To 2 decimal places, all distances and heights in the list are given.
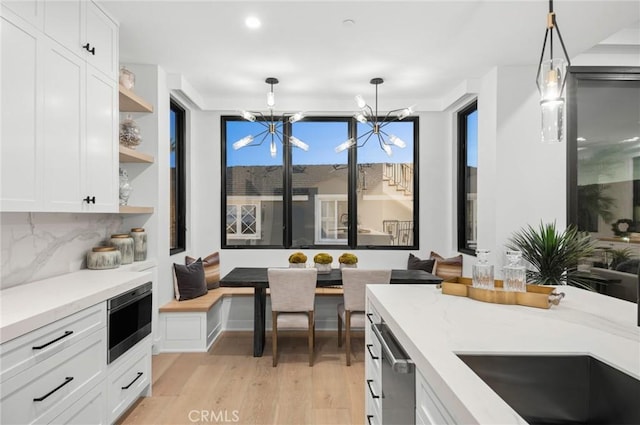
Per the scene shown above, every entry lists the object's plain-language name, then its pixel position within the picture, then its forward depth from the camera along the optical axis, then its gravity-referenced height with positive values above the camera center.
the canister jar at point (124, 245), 2.94 -0.28
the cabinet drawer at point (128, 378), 2.16 -1.09
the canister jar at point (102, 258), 2.68 -0.36
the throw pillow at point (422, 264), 4.43 -0.65
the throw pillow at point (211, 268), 4.29 -0.70
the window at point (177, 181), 4.25 +0.36
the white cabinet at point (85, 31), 2.06 +1.13
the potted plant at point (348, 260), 3.66 -0.49
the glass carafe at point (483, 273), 1.64 -0.28
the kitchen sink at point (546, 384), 1.02 -0.49
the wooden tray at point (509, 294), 1.49 -0.36
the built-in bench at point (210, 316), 3.57 -1.13
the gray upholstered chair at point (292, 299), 3.21 -0.80
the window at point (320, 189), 4.84 +0.30
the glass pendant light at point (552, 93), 1.65 +0.55
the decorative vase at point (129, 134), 3.02 +0.64
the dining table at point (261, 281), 3.34 -0.66
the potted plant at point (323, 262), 3.64 -0.51
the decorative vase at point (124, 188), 3.00 +0.18
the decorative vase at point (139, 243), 3.18 -0.29
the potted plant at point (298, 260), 3.60 -0.49
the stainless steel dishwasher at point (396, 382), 1.17 -0.62
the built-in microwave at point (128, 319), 2.12 -0.70
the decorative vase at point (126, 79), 2.93 +1.08
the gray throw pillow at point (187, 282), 3.78 -0.75
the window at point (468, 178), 4.27 +0.41
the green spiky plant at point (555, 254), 3.10 -0.36
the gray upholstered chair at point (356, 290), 3.24 -0.72
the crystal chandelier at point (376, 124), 3.55 +1.00
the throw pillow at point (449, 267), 4.28 -0.66
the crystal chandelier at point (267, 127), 4.68 +1.11
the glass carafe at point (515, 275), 1.58 -0.28
